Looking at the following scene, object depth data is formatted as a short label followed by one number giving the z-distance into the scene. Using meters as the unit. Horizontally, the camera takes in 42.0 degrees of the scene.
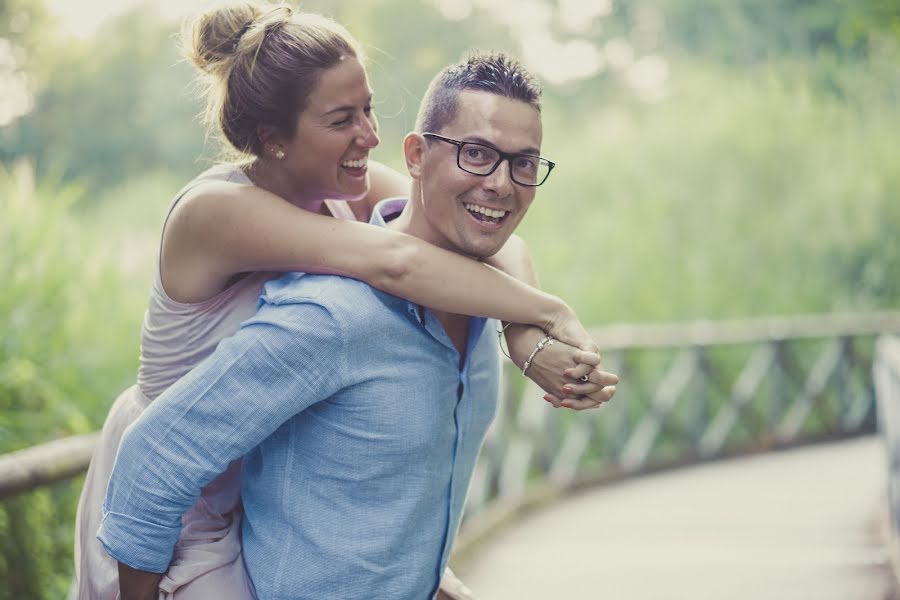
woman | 2.09
